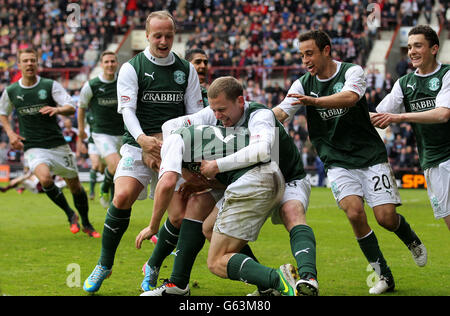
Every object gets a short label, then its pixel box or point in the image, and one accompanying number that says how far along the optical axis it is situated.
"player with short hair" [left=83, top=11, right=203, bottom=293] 12.09
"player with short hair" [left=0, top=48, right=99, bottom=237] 19.22
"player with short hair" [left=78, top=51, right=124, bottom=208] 21.64
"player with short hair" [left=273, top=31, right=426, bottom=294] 12.23
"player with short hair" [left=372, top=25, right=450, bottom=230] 12.76
